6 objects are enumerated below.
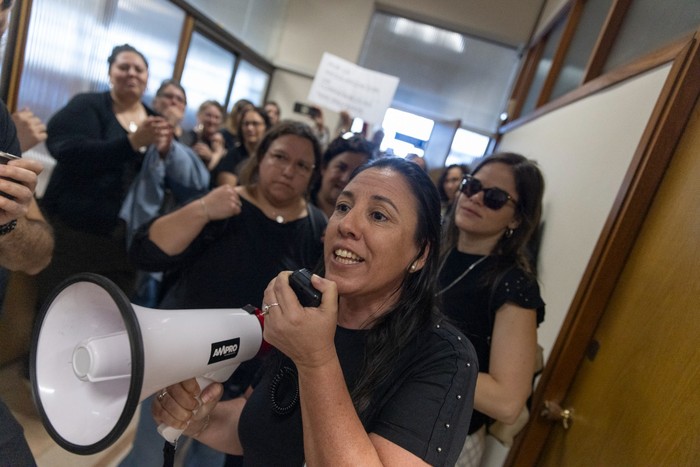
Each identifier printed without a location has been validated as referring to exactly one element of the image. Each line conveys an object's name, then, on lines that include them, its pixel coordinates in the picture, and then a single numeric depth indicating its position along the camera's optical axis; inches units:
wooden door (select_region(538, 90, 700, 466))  40.3
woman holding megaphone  28.9
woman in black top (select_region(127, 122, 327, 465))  59.7
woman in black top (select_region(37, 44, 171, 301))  79.1
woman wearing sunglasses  49.8
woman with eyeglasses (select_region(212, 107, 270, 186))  110.0
